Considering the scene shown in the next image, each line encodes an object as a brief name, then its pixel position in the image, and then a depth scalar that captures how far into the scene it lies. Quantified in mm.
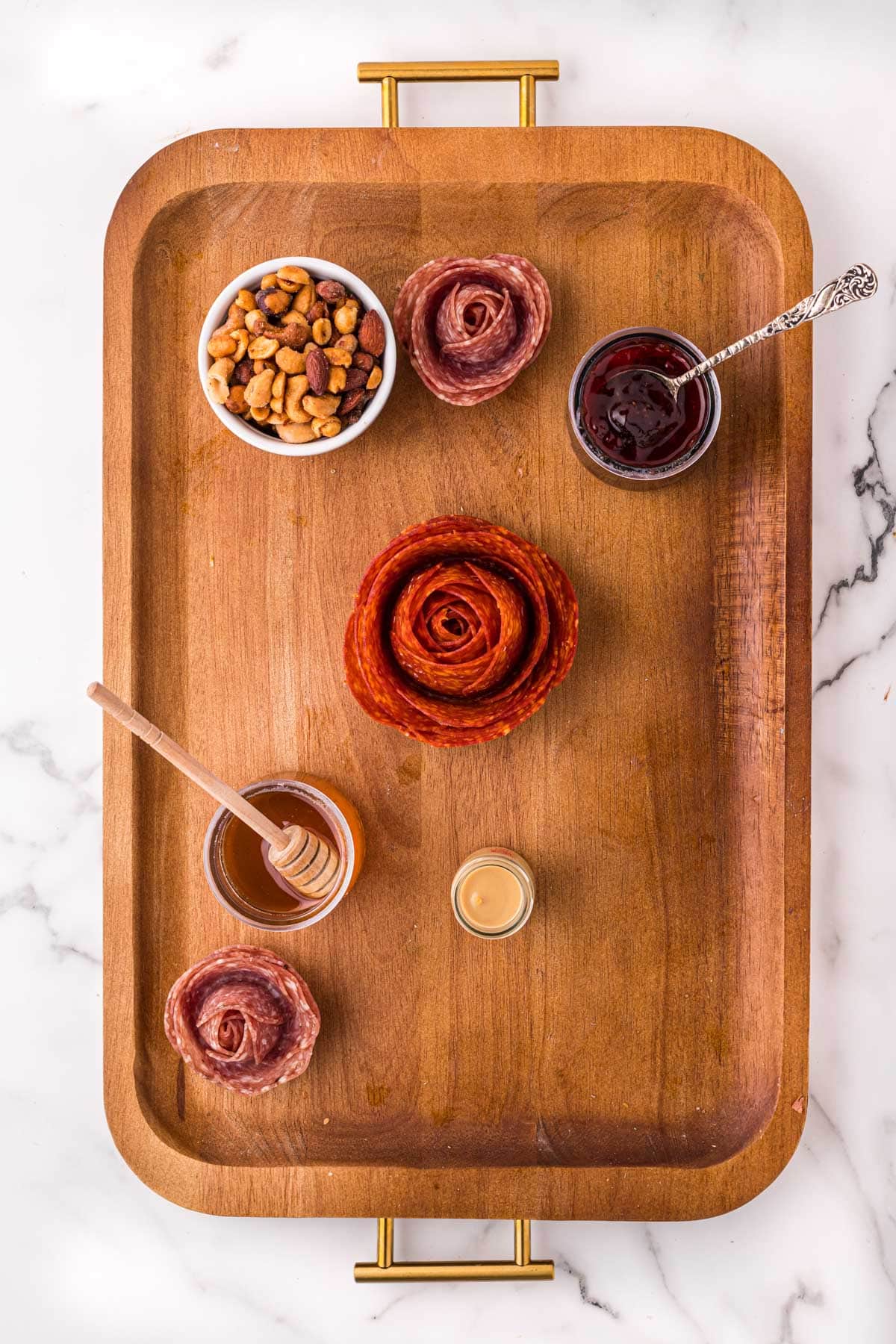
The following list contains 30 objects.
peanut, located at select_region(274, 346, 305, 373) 844
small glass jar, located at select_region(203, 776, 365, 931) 885
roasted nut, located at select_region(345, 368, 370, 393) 854
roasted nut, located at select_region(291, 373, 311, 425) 846
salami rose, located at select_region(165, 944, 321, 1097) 865
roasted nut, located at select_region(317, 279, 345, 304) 864
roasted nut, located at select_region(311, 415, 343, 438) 852
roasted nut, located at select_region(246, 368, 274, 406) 845
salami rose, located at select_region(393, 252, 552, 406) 849
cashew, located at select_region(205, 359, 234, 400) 853
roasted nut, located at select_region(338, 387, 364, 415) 857
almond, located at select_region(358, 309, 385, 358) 854
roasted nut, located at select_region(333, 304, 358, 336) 854
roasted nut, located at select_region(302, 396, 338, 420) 845
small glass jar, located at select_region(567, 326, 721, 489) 866
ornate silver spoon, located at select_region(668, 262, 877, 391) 760
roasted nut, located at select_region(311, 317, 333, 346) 853
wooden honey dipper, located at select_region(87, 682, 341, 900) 759
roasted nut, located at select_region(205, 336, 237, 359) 851
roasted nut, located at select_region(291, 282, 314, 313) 860
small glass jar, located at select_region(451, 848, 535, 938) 886
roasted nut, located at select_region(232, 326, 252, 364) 855
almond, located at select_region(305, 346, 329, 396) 838
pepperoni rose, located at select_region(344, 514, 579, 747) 823
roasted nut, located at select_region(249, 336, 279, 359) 843
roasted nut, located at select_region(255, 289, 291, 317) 851
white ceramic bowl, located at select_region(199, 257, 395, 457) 857
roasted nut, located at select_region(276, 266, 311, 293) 854
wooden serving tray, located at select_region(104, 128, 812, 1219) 921
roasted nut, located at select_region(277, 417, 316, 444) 854
